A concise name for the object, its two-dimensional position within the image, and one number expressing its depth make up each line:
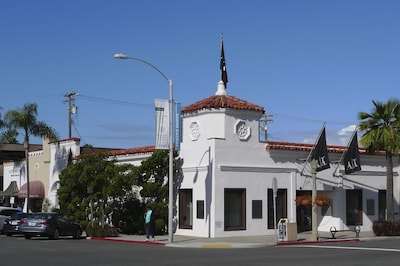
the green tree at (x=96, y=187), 33.38
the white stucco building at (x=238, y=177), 31.66
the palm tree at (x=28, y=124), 44.62
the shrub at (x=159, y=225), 32.34
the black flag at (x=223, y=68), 36.75
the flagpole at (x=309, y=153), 32.91
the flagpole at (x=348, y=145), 34.95
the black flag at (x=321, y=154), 32.66
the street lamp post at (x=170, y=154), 27.91
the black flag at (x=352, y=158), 35.06
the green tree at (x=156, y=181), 32.81
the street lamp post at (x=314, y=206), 29.55
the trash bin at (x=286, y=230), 28.81
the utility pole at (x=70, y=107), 64.88
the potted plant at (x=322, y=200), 29.81
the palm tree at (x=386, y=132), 33.84
